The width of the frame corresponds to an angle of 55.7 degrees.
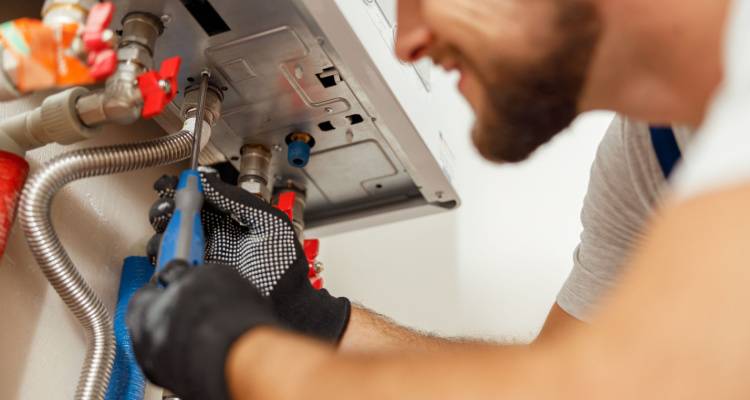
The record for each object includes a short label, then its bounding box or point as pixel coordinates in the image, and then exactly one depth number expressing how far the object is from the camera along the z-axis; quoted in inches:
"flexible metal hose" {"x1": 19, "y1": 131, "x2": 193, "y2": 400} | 26.5
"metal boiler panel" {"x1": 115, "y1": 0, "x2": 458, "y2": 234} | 31.1
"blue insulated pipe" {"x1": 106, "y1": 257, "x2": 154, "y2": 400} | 31.3
